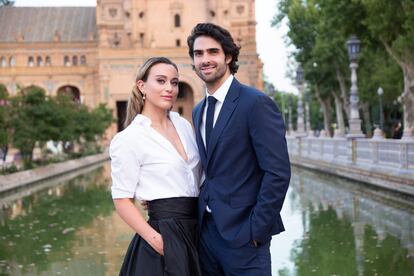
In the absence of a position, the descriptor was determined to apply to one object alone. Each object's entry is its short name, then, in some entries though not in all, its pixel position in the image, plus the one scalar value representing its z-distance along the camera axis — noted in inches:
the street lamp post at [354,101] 767.1
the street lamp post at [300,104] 1145.4
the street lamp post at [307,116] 1487.0
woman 145.1
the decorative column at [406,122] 642.2
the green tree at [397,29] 773.3
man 139.9
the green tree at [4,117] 839.1
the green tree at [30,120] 989.2
